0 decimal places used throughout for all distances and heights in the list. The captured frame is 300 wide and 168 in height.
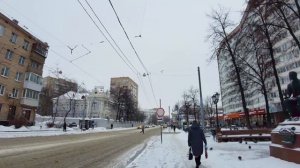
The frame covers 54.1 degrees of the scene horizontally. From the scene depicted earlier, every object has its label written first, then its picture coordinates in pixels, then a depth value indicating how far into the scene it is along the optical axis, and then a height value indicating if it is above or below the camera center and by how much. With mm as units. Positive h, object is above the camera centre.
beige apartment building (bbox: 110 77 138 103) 90275 +16785
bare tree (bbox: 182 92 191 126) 67712 +8344
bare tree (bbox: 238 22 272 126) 26070 +7557
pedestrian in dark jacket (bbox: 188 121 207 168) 10469 -145
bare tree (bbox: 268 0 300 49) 15729 +7326
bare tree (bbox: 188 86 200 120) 65812 +9551
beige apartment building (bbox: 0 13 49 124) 44188 +10548
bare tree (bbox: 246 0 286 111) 15288 +6840
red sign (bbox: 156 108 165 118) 23688 +1896
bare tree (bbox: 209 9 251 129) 26953 +8823
